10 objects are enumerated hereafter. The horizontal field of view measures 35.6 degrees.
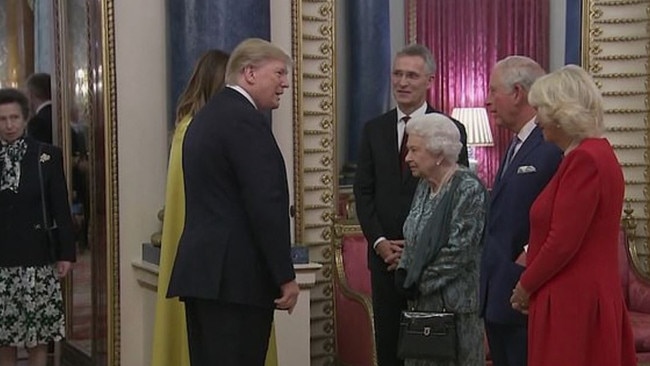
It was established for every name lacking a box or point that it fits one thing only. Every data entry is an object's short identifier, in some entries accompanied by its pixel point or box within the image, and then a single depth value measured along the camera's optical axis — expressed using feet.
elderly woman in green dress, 12.00
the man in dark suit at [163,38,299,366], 10.83
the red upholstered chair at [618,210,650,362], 18.42
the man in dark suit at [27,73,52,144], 20.67
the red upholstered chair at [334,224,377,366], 17.58
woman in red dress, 9.73
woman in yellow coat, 12.82
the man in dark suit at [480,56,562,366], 10.87
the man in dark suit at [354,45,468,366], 13.66
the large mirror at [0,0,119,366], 16.35
